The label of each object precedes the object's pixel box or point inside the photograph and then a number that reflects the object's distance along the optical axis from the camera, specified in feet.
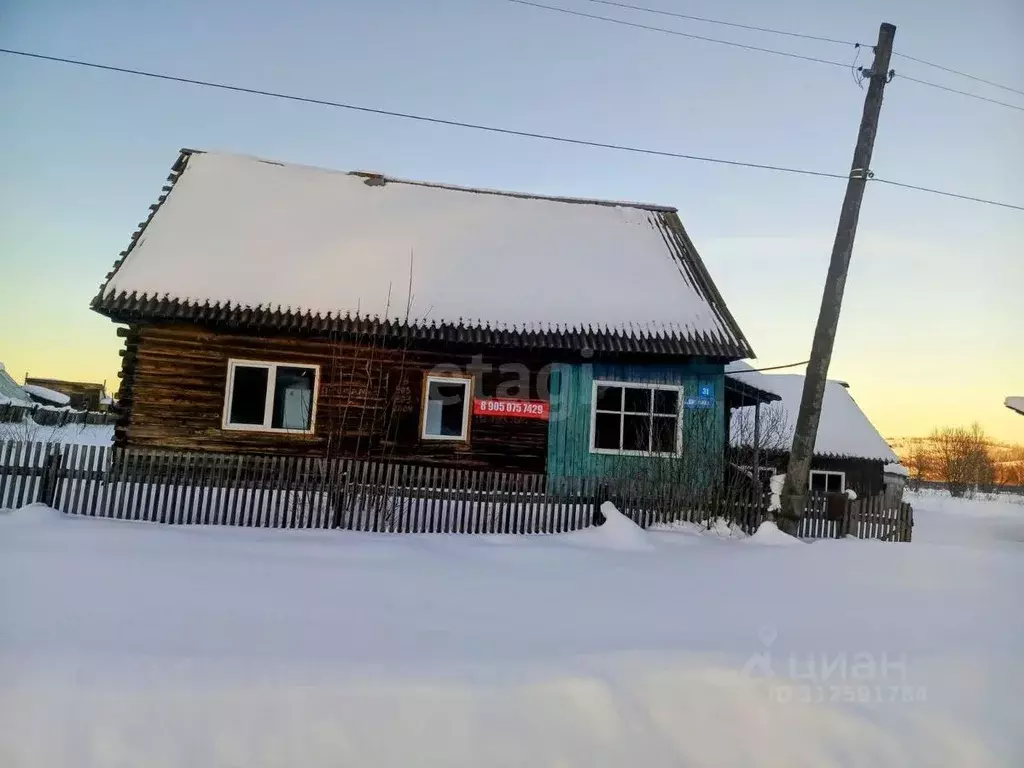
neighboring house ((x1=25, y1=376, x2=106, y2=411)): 164.96
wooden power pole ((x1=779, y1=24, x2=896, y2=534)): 30.73
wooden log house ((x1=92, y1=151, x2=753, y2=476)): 40.04
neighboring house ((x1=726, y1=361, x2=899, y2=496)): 77.61
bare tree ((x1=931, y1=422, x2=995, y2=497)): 155.43
